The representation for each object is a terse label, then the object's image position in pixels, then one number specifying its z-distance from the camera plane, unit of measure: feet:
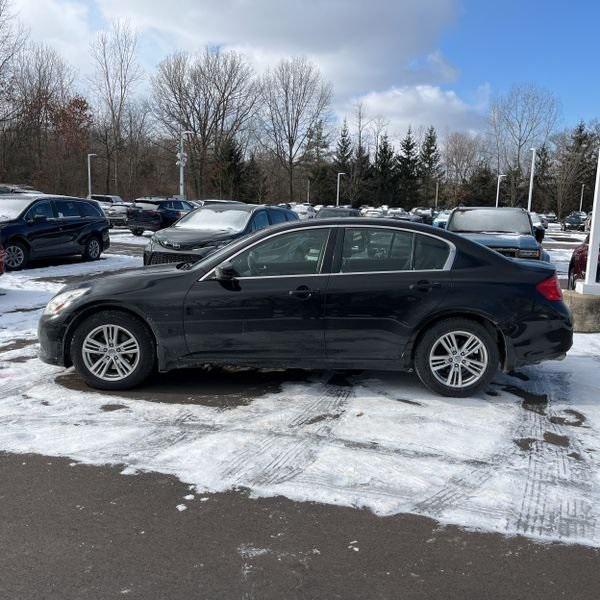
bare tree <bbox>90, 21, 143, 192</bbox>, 195.21
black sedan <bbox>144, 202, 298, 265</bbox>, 33.83
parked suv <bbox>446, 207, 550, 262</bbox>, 33.60
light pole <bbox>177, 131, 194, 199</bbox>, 148.66
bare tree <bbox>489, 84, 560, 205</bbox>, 242.58
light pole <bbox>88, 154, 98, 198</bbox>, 168.76
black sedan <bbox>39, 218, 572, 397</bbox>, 16.53
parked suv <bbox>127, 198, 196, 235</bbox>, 83.10
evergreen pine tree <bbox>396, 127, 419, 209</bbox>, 256.32
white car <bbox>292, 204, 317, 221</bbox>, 126.78
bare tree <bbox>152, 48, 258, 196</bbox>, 199.62
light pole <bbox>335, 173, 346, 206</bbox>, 242.58
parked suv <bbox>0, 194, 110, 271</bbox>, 41.96
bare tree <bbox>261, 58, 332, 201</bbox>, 231.09
